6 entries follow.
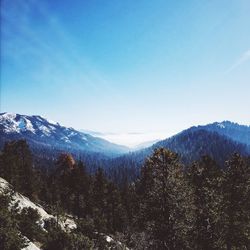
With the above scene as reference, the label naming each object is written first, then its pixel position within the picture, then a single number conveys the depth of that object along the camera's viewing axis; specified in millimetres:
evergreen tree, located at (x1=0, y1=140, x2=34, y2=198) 39567
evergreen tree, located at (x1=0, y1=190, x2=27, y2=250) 15855
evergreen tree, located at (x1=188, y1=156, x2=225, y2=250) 19455
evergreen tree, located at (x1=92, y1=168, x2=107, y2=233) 51765
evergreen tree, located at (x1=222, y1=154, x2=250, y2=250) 21725
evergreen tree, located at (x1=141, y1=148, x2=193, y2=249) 18801
